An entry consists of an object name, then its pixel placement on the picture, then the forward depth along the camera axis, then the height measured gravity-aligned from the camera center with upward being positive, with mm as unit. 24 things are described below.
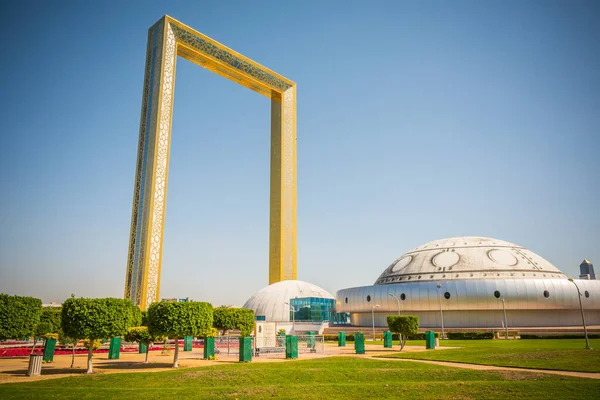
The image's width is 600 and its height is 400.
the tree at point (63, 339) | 28897 -1540
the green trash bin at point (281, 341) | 35188 -2180
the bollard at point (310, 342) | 32906 -2144
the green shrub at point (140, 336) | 27131 -1338
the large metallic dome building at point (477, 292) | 55375 +2558
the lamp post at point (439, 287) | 54744 +3071
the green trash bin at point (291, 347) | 27391 -2072
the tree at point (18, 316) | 20594 -9
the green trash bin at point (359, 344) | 28983 -2019
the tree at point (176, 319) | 23281 -258
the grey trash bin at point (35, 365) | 20562 -2288
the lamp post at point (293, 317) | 56631 -488
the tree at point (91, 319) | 21312 -184
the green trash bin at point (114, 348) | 30000 -2228
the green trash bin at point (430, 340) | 32969 -2058
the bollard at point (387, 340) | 34688 -2153
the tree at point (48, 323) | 33250 -565
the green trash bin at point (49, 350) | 26984 -2090
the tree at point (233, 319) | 38719 -439
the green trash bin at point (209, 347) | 27922 -2084
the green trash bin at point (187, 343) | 36750 -2365
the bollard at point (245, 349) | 25328 -2021
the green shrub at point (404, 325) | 32500 -922
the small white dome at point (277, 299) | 62781 +2051
